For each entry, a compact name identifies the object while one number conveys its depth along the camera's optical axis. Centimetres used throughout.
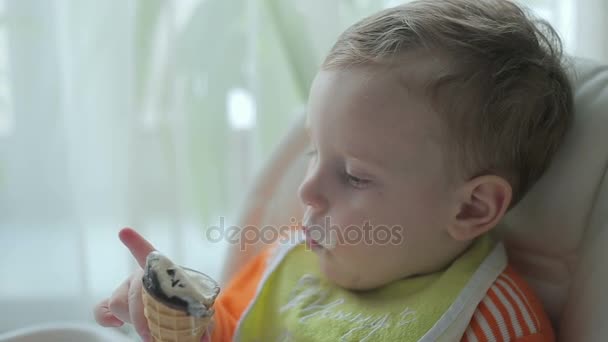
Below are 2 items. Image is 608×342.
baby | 108
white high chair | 109
